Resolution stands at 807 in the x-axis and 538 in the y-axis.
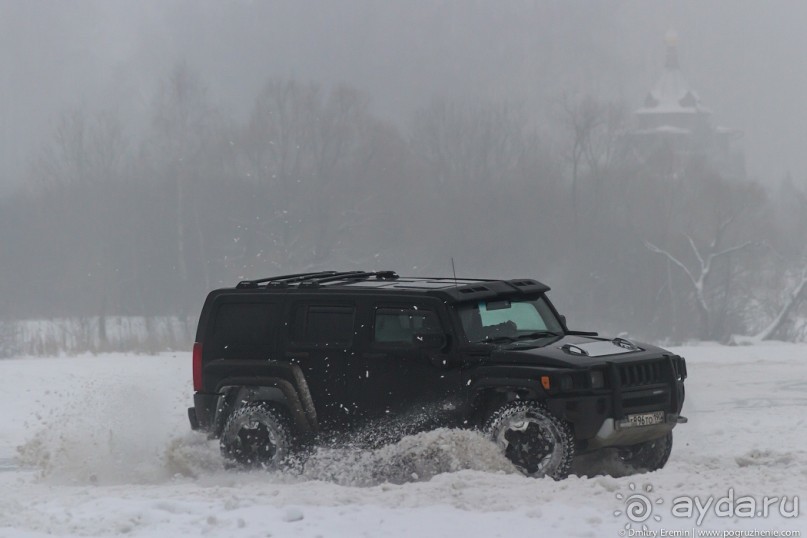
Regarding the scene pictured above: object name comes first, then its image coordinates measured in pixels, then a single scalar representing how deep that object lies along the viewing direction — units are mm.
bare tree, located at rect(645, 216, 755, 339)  107312
